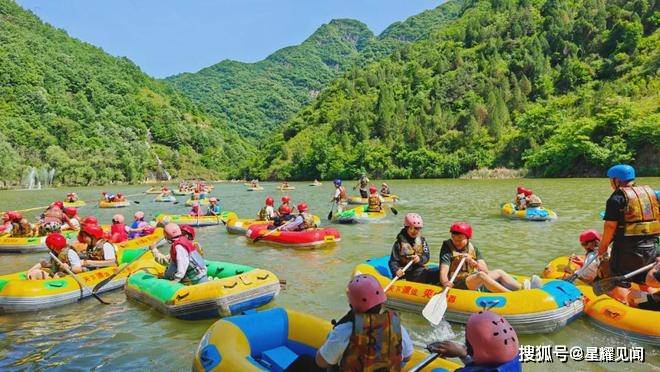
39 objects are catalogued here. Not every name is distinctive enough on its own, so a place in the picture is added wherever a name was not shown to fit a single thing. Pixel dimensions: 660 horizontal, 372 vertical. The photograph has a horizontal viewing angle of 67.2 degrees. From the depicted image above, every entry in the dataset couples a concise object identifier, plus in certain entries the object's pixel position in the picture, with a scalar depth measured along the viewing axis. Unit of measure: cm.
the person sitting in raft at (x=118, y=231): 1304
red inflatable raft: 1347
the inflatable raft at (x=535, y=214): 1694
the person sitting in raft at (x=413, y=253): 764
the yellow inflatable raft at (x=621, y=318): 564
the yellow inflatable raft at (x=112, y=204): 2957
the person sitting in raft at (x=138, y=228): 1438
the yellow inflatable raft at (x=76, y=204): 2849
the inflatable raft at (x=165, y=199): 3388
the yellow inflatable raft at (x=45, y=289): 800
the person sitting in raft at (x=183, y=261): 771
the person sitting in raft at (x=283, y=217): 1478
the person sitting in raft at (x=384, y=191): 2623
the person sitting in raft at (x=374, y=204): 1900
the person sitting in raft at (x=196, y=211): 1953
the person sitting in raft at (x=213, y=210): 1990
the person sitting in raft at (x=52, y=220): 1485
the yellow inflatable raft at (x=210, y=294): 719
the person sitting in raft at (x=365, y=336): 349
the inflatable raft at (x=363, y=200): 2609
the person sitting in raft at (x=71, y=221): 1535
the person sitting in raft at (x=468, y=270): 680
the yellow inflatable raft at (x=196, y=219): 1855
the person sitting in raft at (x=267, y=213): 1647
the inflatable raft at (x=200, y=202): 2862
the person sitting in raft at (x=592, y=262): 736
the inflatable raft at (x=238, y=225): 1675
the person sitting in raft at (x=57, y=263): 868
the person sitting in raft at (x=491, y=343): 279
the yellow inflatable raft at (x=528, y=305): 622
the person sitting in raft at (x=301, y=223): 1423
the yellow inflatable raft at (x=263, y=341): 457
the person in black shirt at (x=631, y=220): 571
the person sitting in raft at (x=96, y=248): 941
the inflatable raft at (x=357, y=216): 1838
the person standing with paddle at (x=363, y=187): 2608
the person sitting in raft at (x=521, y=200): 1780
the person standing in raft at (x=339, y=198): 1958
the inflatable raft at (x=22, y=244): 1427
